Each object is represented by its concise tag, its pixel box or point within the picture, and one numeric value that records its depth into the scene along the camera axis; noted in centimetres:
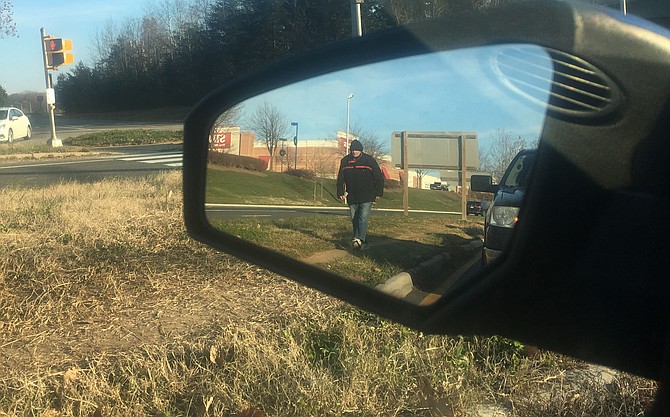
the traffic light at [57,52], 2008
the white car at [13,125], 2878
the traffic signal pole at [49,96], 2164
